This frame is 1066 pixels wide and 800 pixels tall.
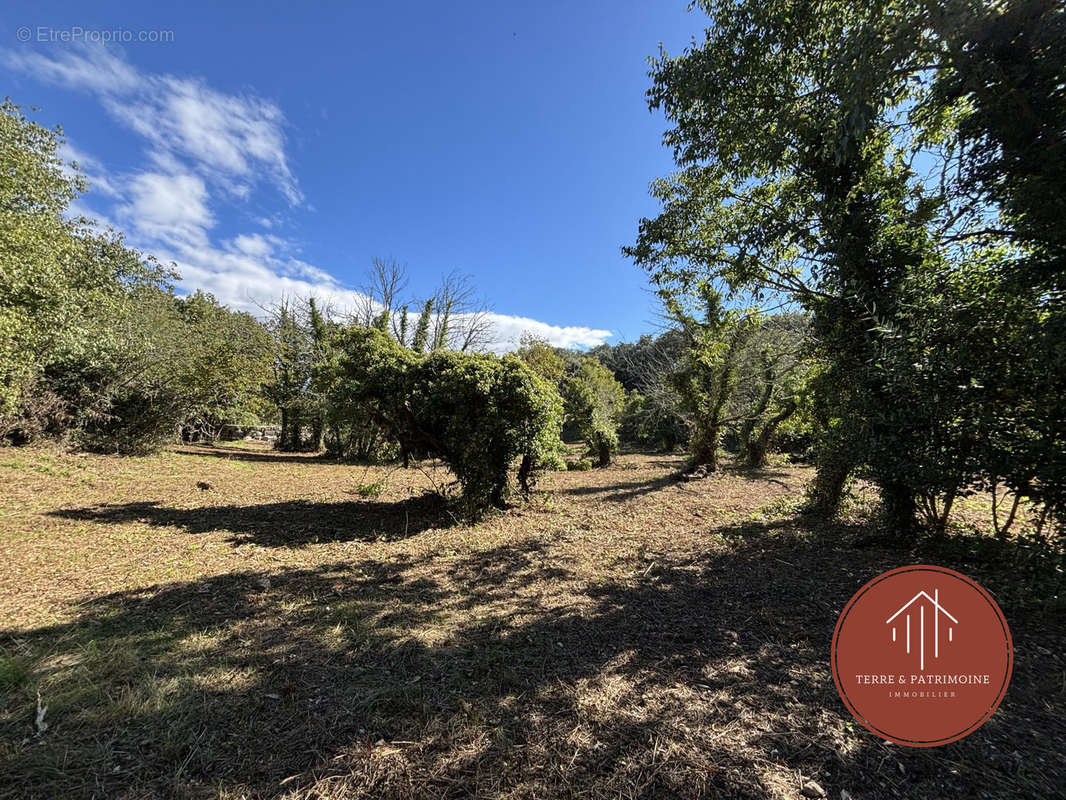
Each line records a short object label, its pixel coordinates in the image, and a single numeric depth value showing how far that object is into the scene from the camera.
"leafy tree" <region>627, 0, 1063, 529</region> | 3.09
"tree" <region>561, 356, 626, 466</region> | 12.85
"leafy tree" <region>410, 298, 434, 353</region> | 18.08
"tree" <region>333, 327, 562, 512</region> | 5.97
